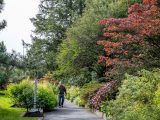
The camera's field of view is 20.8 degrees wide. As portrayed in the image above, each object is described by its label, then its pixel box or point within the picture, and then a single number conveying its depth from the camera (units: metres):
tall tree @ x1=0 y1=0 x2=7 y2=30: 25.08
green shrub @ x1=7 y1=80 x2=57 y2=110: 24.19
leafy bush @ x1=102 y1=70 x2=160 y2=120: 12.31
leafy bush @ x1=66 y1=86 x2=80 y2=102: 36.13
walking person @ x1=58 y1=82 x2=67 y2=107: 28.85
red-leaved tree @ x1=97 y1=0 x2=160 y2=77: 17.58
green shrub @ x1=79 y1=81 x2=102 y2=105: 23.66
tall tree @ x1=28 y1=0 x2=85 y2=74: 55.19
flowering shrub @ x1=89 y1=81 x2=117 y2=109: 18.83
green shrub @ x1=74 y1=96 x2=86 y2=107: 28.45
